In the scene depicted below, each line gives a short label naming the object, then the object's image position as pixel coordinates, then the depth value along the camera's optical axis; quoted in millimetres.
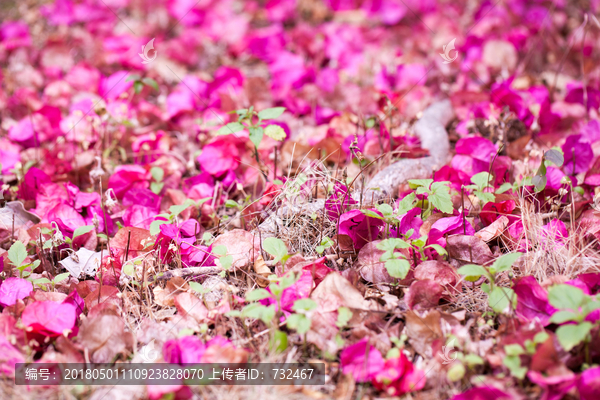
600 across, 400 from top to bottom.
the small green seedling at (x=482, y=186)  1245
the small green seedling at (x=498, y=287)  1156
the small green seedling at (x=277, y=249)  1207
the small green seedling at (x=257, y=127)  1280
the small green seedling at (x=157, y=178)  1332
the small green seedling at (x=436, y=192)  1222
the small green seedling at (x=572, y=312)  1120
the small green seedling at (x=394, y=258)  1174
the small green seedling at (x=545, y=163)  1248
